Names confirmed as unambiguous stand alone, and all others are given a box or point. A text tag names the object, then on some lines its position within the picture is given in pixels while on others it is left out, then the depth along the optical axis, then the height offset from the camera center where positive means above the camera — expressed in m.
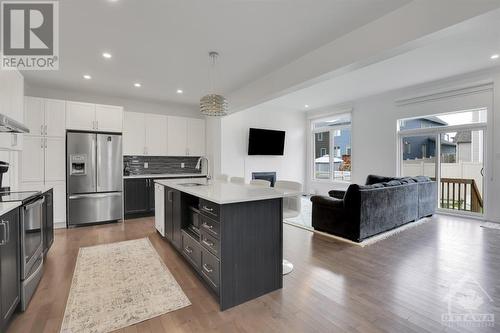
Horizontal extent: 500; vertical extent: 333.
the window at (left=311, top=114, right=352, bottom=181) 7.27 +0.59
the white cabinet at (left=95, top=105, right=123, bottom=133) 4.71 +0.98
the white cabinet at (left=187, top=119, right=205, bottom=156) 6.14 +0.76
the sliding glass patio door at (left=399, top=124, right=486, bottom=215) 4.95 +0.09
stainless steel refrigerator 4.37 -0.23
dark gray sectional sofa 3.44 -0.71
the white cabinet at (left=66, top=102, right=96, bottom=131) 4.47 +0.97
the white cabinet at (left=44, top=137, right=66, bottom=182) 4.28 +0.12
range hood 2.08 +0.41
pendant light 3.15 +0.83
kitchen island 1.93 -0.69
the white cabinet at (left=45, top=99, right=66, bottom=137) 4.30 +0.90
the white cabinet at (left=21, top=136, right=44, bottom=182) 4.11 +0.11
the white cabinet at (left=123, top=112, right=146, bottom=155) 5.32 +0.74
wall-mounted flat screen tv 6.69 +0.71
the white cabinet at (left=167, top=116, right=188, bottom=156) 5.84 +0.76
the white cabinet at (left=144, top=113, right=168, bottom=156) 5.56 +0.77
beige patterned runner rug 1.81 -1.19
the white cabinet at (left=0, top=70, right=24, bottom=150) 2.66 +0.80
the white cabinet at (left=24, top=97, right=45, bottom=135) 4.15 +0.92
